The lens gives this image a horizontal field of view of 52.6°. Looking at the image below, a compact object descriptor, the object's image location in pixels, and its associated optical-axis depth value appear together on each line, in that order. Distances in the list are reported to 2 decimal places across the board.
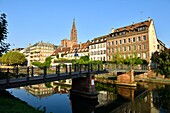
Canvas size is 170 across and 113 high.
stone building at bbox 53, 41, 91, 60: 83.86
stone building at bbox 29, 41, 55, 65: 124.91
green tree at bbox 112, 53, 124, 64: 56.58
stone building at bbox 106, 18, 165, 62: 56.31
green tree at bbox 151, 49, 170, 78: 45.88
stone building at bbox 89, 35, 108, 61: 71.89
